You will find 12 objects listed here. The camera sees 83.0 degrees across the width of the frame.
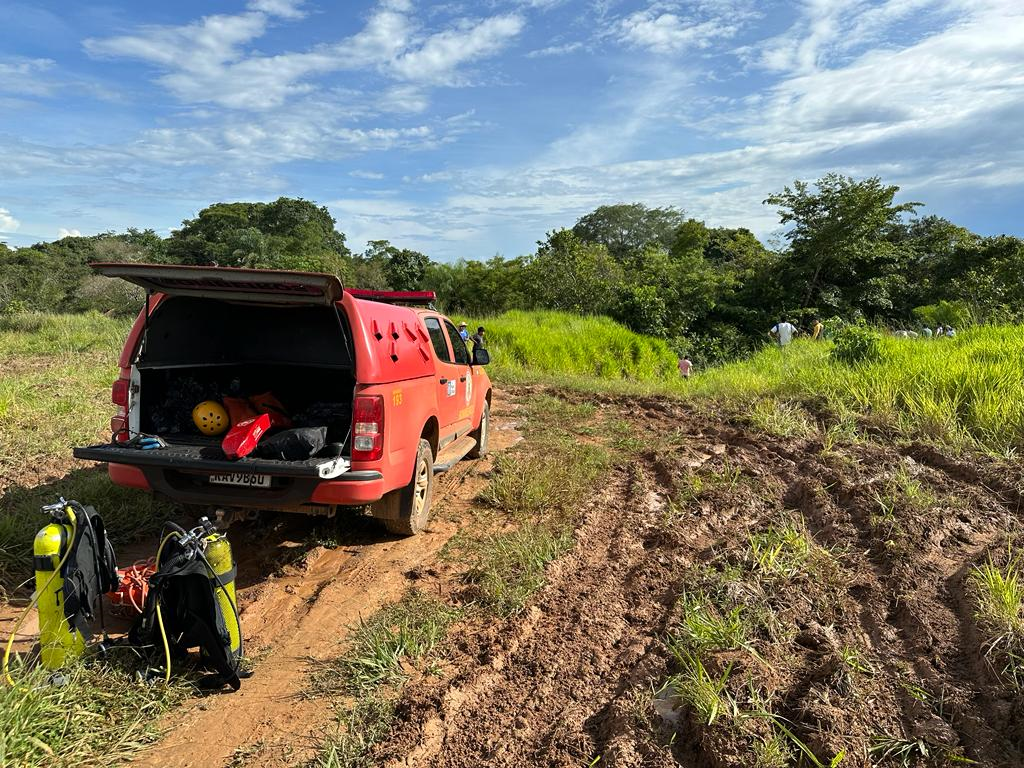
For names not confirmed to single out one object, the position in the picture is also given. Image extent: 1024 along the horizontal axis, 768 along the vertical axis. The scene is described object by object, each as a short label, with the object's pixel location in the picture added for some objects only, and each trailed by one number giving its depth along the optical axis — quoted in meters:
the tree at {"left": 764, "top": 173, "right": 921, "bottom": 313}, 23.06
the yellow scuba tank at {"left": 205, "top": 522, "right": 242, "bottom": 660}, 2.83
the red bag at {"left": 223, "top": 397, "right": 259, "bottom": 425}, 4.12
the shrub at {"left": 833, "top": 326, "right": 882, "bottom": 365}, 9.40
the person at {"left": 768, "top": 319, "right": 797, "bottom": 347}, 15.07
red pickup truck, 3.62
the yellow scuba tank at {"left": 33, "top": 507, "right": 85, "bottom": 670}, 2.66
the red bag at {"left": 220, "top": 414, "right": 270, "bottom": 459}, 3.60
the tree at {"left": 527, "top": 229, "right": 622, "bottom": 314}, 23.33
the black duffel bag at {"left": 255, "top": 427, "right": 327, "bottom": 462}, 3.62
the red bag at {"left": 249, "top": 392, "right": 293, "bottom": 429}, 4.21
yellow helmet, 4.08
